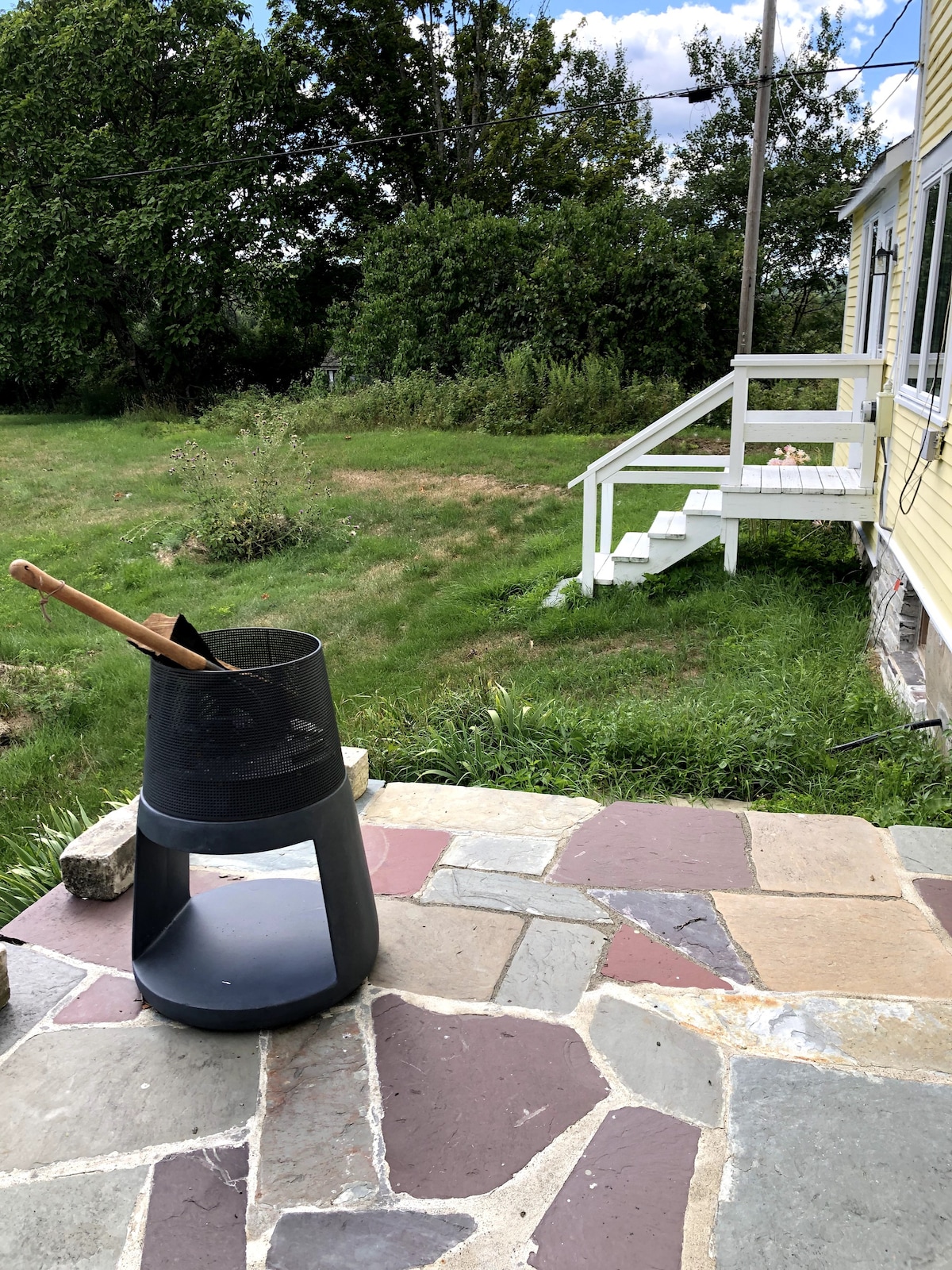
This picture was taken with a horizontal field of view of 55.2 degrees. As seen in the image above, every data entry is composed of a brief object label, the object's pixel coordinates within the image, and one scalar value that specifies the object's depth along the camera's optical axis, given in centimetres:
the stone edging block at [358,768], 326
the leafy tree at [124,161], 1838
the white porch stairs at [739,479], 650
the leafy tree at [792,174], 2280
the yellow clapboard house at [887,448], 474
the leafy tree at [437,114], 2108
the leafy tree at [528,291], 1577
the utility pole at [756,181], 1230
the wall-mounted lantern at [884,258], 661
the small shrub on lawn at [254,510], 858
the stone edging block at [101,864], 264
